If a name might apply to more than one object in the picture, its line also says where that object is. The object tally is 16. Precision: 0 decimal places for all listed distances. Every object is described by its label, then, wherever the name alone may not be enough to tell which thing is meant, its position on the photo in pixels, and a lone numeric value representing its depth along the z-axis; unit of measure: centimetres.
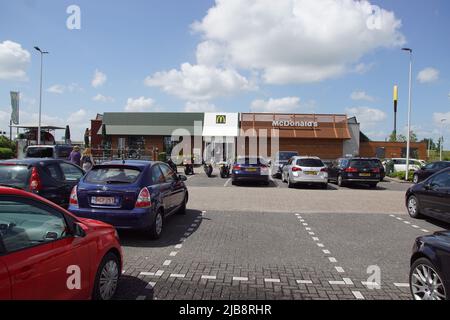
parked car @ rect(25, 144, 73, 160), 1716
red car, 277
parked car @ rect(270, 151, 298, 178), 2291
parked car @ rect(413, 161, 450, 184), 2030
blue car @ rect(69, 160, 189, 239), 660
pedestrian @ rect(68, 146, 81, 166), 1482
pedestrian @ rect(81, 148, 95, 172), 1486
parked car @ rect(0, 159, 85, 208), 744
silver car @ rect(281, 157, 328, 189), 1678
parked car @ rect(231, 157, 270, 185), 1728
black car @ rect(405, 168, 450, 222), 851
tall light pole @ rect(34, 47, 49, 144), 3103
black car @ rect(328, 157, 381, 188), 1780
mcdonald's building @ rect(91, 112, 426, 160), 3959
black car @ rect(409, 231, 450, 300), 361
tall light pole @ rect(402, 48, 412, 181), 2348
